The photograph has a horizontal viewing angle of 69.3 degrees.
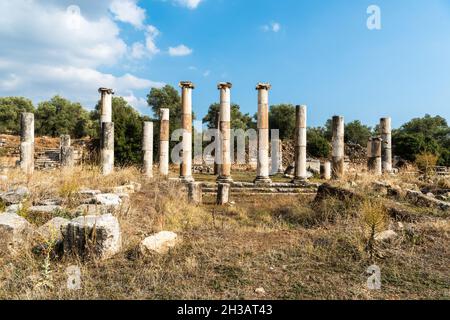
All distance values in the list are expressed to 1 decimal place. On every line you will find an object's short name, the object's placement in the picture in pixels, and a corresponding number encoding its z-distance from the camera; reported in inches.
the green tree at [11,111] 1813.5
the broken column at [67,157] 673.0
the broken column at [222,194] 508.7
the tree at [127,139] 980.6
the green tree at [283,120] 1763.0
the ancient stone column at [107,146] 655.1
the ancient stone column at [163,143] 762.8
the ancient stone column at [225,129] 677.3
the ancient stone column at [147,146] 749.0
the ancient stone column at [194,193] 493.7
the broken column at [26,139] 647.8
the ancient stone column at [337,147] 719.1
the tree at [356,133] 1952.5
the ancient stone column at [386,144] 878.4
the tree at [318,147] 1315.2
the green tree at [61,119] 1798.7
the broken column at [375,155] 784.9
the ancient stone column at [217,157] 866.1
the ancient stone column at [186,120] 693.3
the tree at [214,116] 1837.4
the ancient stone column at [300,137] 704.6
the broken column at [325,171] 857.7
